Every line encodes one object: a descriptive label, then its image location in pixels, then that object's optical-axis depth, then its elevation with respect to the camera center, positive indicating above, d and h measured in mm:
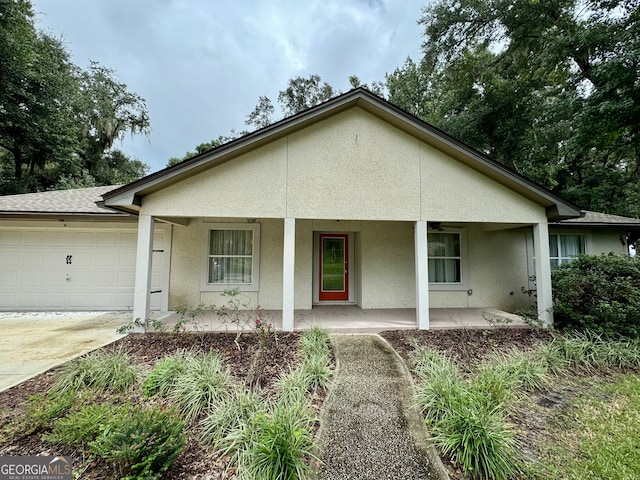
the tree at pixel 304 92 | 24531 +14990
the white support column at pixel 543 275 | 6578 -245
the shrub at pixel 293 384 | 3506 -1613
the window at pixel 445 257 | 8820 +214
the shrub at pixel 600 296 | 5578 -665
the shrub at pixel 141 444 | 2303 -1565
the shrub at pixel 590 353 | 4809 -1553
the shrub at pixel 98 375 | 3727 -1558
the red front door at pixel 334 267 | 8945 -125
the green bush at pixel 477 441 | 2600 -1766
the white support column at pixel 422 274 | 6438 -236
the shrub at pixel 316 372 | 3927 -1579
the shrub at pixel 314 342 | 4820 -1442
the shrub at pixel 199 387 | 3352 -1587
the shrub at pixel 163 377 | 3664 -1560
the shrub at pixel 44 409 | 2934 -1657
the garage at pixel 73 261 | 8195 -1
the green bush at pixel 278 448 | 2440 -1711
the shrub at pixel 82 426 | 2691 -1623
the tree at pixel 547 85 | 8376 +7176
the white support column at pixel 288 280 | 6035 -369
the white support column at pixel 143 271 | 5910 -193
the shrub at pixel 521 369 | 4109 -1614
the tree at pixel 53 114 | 13625 +8908
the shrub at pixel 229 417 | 2900 -1680
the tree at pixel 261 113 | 25234 +13425
